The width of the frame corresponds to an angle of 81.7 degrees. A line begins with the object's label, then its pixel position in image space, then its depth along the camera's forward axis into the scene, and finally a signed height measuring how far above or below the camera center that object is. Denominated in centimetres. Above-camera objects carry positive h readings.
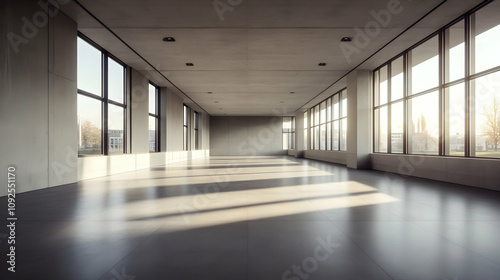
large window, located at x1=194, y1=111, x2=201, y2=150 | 3241 +91
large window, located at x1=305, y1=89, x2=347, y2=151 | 2130 +137
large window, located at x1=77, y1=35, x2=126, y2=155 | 1078 +164
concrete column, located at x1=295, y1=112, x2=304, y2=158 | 3391 +53
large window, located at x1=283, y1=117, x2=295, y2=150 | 3912 +103
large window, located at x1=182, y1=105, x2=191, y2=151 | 2695 +96
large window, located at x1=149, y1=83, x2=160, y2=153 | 1814 +143
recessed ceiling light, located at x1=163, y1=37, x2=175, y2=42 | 1105 +389
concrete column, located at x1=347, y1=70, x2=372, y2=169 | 1559 +115
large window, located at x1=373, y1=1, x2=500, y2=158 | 848 +166
